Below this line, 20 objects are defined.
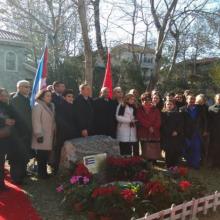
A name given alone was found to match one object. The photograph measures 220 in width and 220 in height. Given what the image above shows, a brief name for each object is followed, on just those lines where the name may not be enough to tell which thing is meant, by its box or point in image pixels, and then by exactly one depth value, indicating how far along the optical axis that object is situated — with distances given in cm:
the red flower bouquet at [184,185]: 368
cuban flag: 593
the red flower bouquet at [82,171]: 396
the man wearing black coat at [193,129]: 553
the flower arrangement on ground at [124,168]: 426
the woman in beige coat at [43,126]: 446
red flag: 681
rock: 452
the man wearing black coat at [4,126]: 404
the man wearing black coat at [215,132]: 567
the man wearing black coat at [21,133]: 428
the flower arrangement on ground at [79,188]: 353
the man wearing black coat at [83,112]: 478
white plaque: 446
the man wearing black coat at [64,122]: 468
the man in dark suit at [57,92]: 488
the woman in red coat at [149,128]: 529
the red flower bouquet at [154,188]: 343
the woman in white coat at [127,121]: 527
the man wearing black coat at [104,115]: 520
